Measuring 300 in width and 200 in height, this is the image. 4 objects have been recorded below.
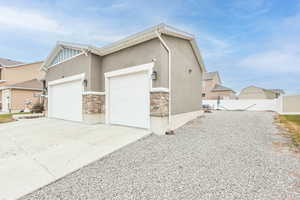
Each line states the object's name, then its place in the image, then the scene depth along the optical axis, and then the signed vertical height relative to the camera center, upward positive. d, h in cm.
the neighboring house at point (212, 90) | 2770 +189
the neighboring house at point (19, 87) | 1848 +160
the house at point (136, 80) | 609 +102
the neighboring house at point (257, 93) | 3075 +155
